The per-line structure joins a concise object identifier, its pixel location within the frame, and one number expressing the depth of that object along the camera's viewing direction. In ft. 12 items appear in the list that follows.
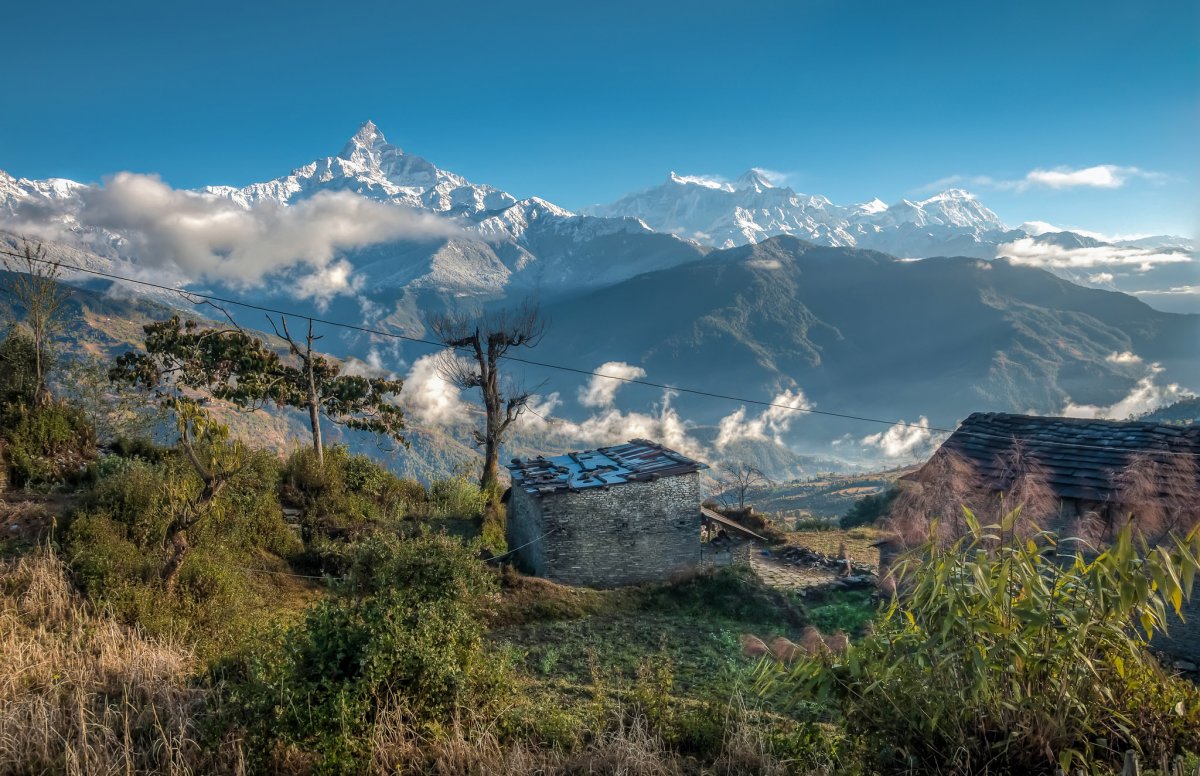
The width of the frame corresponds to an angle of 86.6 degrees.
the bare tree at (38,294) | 51.80
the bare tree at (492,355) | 83.41
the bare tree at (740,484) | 140.67
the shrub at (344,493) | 53.52
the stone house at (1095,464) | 45.44
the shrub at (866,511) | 156.29
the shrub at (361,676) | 18.57
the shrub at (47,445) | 46.47
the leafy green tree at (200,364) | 81.46
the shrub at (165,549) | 29.01
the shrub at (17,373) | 51.70
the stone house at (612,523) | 64.54
